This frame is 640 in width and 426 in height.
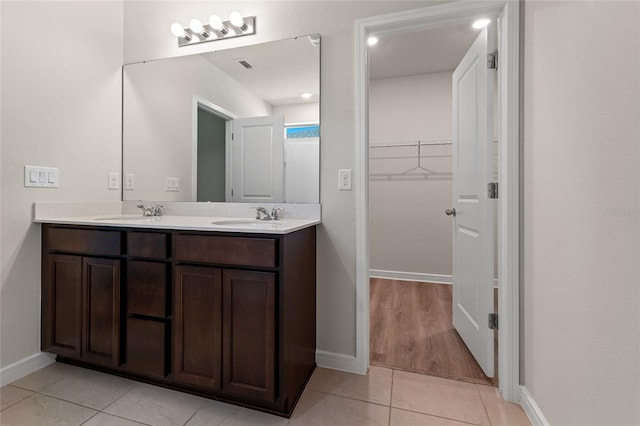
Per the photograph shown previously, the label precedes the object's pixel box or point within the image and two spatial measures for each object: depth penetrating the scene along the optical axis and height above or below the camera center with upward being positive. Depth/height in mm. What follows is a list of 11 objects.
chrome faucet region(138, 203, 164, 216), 2082 +30
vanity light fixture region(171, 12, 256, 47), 1912 +1226
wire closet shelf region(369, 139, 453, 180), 3480 +662
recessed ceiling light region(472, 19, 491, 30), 2344 +1569
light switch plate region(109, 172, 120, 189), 2135 +248
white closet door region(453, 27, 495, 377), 1642 +79
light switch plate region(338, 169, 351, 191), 1720 +203
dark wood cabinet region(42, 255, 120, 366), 1545 -506
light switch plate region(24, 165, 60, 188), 1634 +213
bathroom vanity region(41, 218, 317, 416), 1307 -441
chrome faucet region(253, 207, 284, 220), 1815 +3
